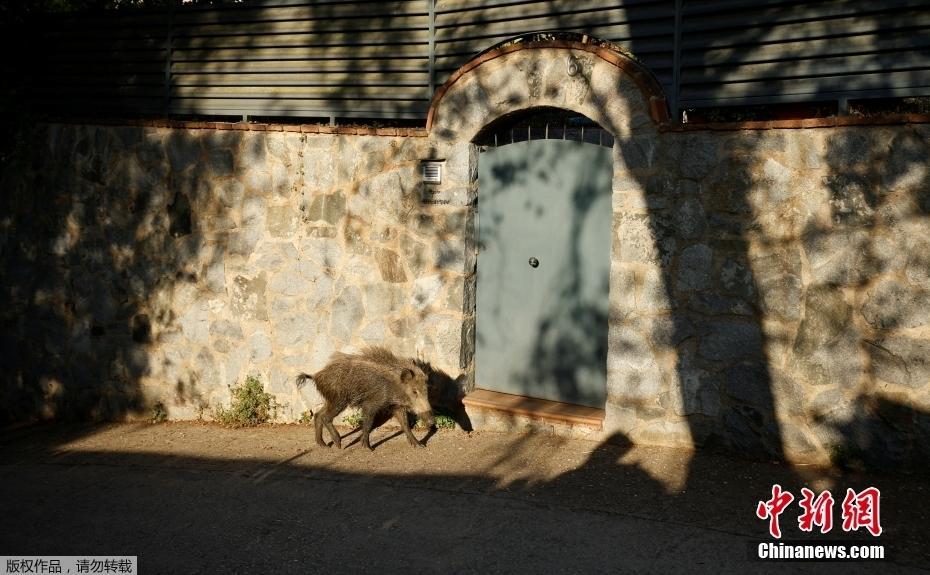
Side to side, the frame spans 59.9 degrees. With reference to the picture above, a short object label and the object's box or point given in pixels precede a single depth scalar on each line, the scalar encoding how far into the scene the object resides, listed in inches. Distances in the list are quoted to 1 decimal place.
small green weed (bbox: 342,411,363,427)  301.7
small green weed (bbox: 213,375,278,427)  324.2
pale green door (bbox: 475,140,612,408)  268.8
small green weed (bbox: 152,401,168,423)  348.8
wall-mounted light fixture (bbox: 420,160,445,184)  291.0
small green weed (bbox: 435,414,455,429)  287.6
